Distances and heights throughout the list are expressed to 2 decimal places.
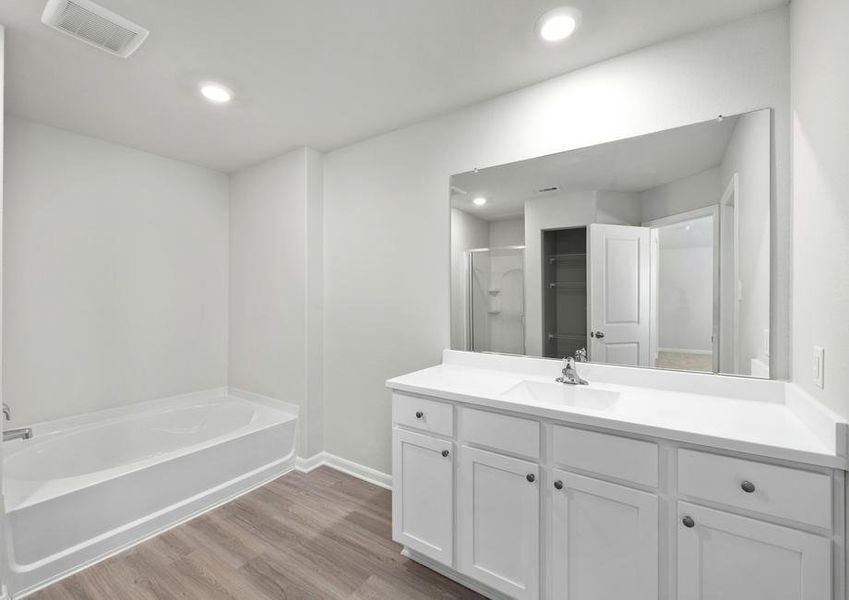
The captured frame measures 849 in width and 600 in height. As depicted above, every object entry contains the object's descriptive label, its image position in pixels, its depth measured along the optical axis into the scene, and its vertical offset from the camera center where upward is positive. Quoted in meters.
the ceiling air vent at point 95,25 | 1.47 +1.16
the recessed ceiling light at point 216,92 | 2.05 +1.18
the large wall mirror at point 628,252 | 1.56 +0.24
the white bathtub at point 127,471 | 1.79 -1.05
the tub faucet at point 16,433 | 1.83 -0.65
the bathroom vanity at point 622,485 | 1.06 -0.64
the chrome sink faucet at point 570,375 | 1.83 -0.38
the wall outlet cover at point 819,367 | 1.19 -0.22
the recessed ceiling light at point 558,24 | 1.53 +1.17
